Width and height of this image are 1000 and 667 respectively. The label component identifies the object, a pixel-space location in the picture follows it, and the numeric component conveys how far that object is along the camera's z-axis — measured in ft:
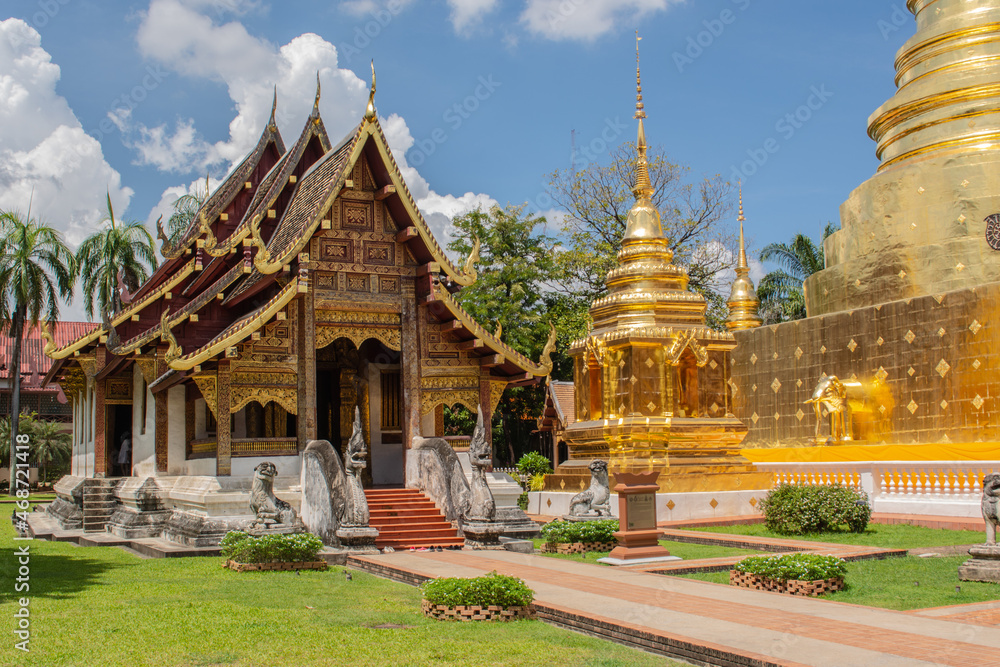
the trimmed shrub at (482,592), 27.50
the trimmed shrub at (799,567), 31.01
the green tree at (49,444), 144.97
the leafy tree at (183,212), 126.21
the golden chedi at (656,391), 63.93
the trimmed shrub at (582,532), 45.44
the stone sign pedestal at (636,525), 39.65
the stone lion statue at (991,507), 32.19
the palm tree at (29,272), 115.44
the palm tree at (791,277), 136.15
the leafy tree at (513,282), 111.14
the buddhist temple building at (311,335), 49.96
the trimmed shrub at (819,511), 49.52
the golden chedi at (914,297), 63.77
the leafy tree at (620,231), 119.75
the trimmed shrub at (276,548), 39.27
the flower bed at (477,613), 27.25
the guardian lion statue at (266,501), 44.24
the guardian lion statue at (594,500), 53.36
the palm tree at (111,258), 122.52
